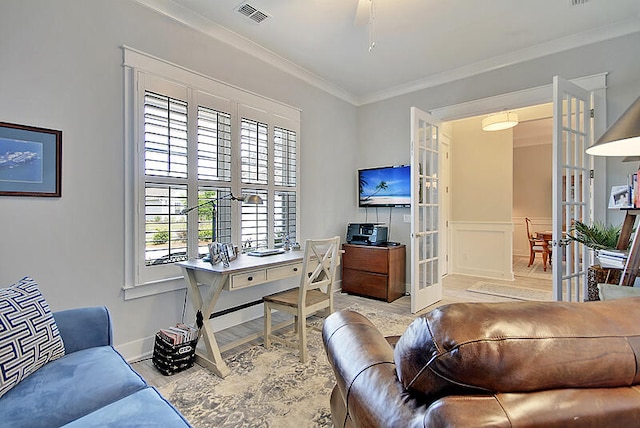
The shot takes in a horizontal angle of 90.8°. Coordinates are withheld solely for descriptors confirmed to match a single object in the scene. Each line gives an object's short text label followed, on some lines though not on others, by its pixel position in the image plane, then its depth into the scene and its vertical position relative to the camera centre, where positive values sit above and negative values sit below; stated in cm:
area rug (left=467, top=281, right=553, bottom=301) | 422 -111
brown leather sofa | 59 -31
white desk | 227 -51
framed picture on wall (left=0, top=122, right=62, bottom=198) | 188 +32
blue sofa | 107 -70
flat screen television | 421 +37
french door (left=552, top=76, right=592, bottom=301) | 287 +34
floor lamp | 167 +41
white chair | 246 -71
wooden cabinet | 394 -76
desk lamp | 270 +8
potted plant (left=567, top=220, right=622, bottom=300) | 240 -24
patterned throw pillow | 122 -51
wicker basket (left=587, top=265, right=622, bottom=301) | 224 -48
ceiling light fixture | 430 +127
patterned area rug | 175 -114
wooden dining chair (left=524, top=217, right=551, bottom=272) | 598 -70
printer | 418 -28
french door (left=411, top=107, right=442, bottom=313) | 352 +2
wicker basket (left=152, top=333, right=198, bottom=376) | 222 -103
